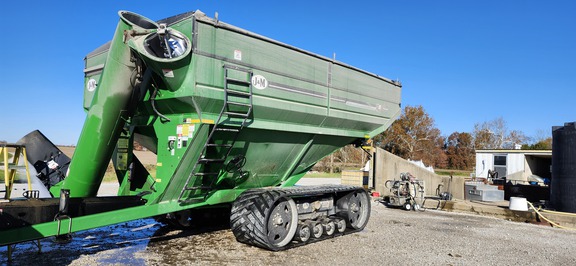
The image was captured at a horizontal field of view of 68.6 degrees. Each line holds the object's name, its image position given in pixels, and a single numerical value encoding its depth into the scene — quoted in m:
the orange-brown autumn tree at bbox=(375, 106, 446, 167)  50.22
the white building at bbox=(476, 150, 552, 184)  24.62
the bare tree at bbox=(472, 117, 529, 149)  63.28
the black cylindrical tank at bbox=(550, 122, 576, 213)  11.98
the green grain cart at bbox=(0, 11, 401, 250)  6.14
